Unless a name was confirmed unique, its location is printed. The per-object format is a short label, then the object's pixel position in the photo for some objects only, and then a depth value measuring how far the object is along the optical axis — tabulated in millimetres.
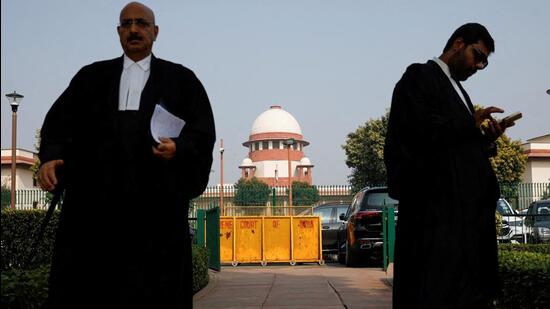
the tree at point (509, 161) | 46219
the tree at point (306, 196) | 55591
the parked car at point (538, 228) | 15609
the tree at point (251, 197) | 34781
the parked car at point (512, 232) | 15641
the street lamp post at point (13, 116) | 23719
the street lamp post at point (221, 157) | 42375
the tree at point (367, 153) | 48000
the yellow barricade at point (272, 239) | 17031
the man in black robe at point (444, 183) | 3996
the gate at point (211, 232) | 13273
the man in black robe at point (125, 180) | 3271
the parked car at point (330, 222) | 19438
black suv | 13883
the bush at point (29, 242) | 9328
